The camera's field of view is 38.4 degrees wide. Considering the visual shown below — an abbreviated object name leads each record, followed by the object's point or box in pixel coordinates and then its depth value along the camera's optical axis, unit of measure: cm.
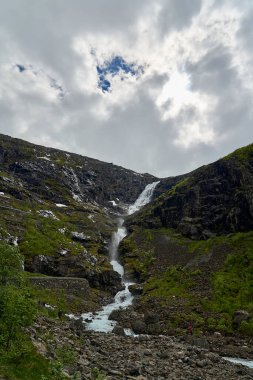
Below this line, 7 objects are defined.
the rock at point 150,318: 5834
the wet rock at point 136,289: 8296
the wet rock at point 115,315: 6046
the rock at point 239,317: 5632
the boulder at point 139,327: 5403
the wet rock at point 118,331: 4847
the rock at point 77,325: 4336
